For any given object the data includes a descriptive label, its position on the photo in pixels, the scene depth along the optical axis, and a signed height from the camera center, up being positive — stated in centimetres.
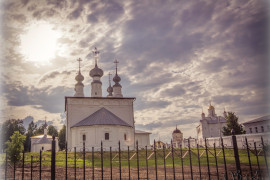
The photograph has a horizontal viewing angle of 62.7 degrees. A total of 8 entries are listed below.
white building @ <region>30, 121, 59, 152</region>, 4244 -122
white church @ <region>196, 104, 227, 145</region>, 5475 +93
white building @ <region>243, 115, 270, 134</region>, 3427 +36
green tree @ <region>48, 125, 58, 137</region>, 5883 +208
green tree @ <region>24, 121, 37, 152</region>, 5808 +241
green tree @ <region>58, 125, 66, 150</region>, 5061 -34
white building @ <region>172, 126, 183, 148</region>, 5657 -91
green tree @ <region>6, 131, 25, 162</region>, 1333 -47
